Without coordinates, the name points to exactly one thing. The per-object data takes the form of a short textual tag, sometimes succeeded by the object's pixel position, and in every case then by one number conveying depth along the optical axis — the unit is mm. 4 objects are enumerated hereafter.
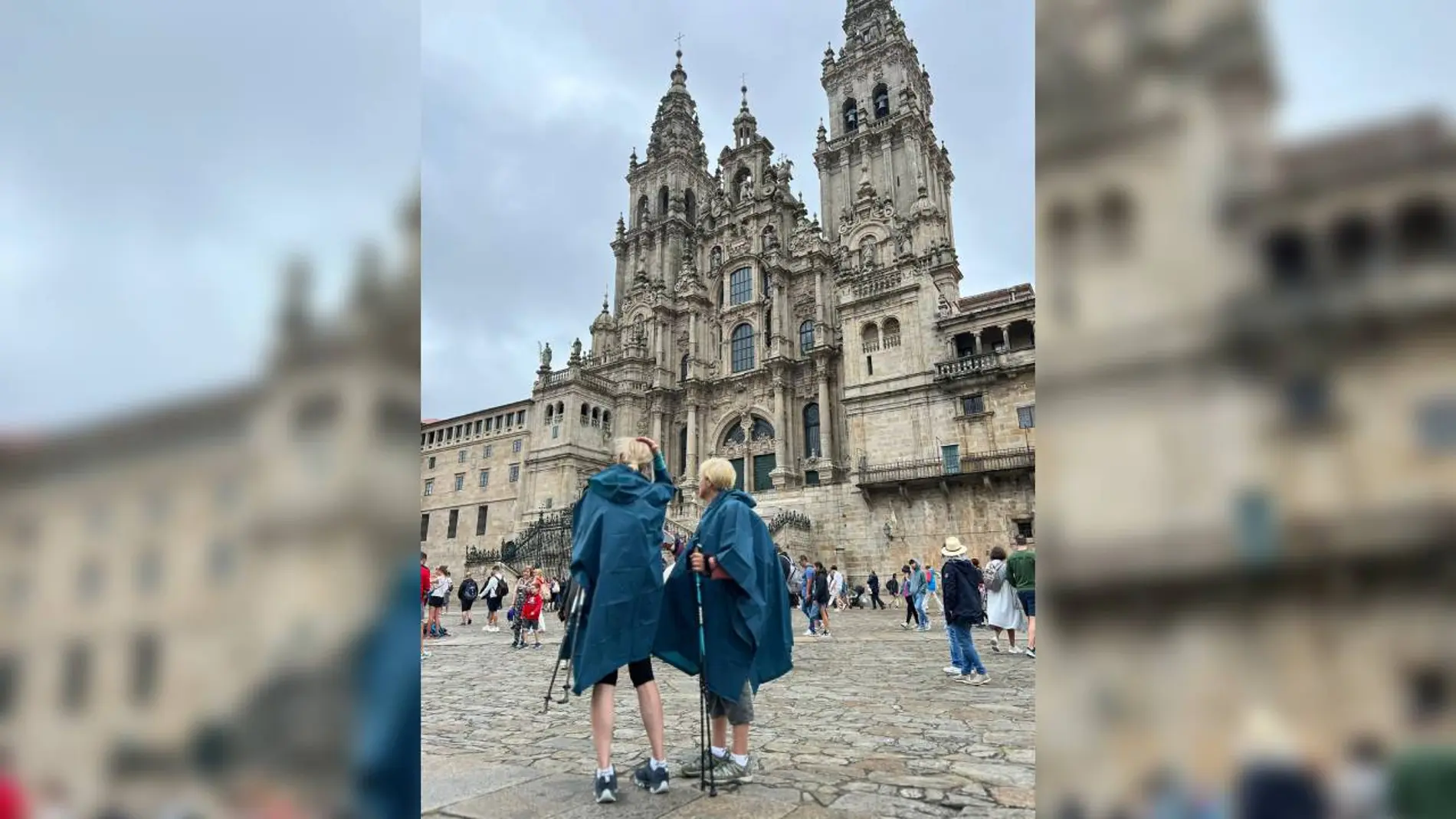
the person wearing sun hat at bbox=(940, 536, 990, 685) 7395
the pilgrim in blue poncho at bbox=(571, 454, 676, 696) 3492
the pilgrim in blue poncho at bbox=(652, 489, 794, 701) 3859
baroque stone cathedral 25797
